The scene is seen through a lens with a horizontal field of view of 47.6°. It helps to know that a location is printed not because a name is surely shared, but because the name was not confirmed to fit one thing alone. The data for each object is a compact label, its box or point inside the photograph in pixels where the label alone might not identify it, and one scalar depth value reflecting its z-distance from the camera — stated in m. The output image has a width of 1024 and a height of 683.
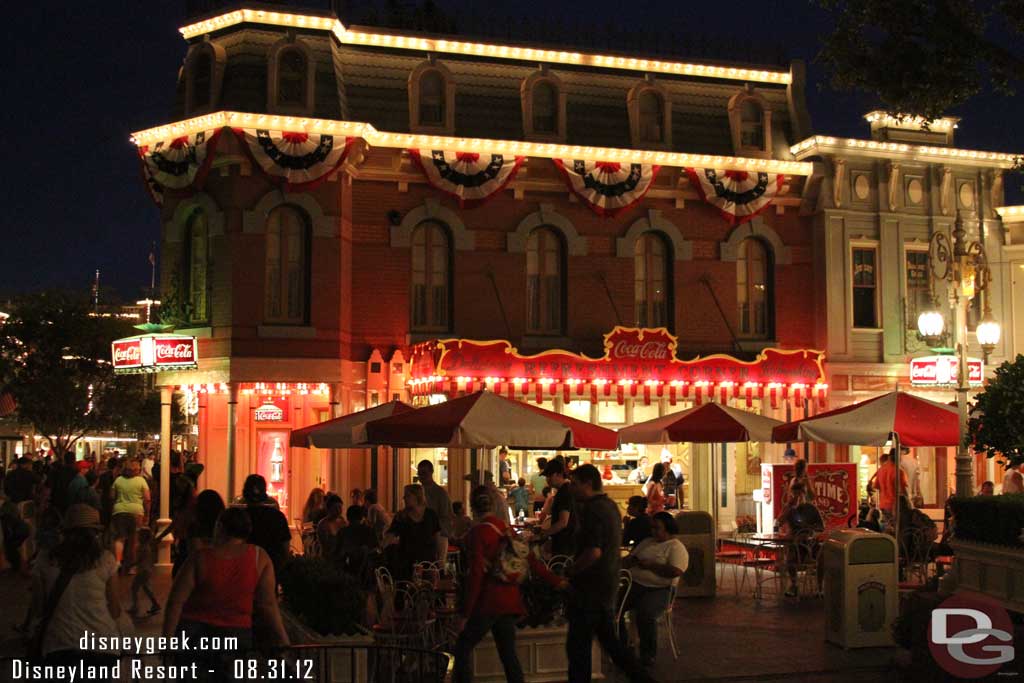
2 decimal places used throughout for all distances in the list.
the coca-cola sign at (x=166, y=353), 19.91
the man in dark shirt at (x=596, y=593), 9.24
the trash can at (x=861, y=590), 12.01
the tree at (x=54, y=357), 36.44
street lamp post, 15.59
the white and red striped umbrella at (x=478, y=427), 13.49
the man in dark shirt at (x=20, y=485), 21.12
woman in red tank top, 6.83
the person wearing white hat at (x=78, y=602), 7.02
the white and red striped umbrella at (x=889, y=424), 15.23
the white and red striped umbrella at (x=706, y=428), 17.09
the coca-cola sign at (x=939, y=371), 23.06
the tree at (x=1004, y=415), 11.70
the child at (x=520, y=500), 20.58
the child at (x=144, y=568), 13.27
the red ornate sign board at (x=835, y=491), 19.19
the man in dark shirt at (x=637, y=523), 12.77
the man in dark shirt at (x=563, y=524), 11.95
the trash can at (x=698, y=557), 15.86
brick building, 21.59
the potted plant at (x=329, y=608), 9.64
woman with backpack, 8.88
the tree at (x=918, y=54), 12.66
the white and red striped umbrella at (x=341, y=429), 16.58
